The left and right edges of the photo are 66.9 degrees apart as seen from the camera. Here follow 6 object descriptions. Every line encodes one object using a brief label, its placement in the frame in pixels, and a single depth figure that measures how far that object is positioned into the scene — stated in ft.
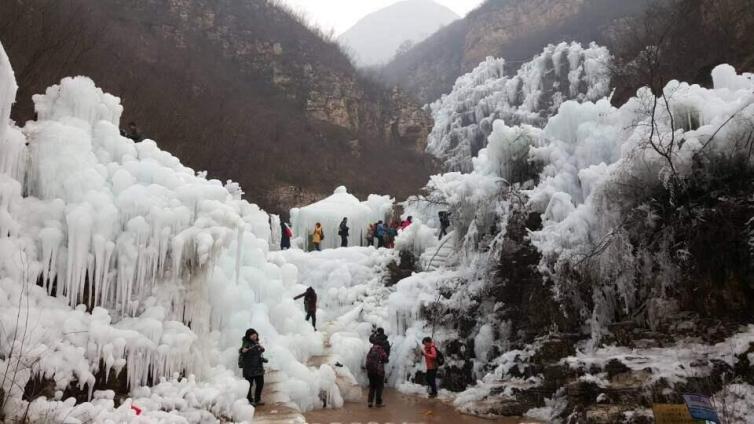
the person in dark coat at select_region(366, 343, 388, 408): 26.50
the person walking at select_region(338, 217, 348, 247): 56.89
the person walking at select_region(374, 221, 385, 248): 54.49
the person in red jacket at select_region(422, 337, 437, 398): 27.66
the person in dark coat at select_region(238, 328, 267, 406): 23.36
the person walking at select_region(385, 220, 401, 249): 54.65
